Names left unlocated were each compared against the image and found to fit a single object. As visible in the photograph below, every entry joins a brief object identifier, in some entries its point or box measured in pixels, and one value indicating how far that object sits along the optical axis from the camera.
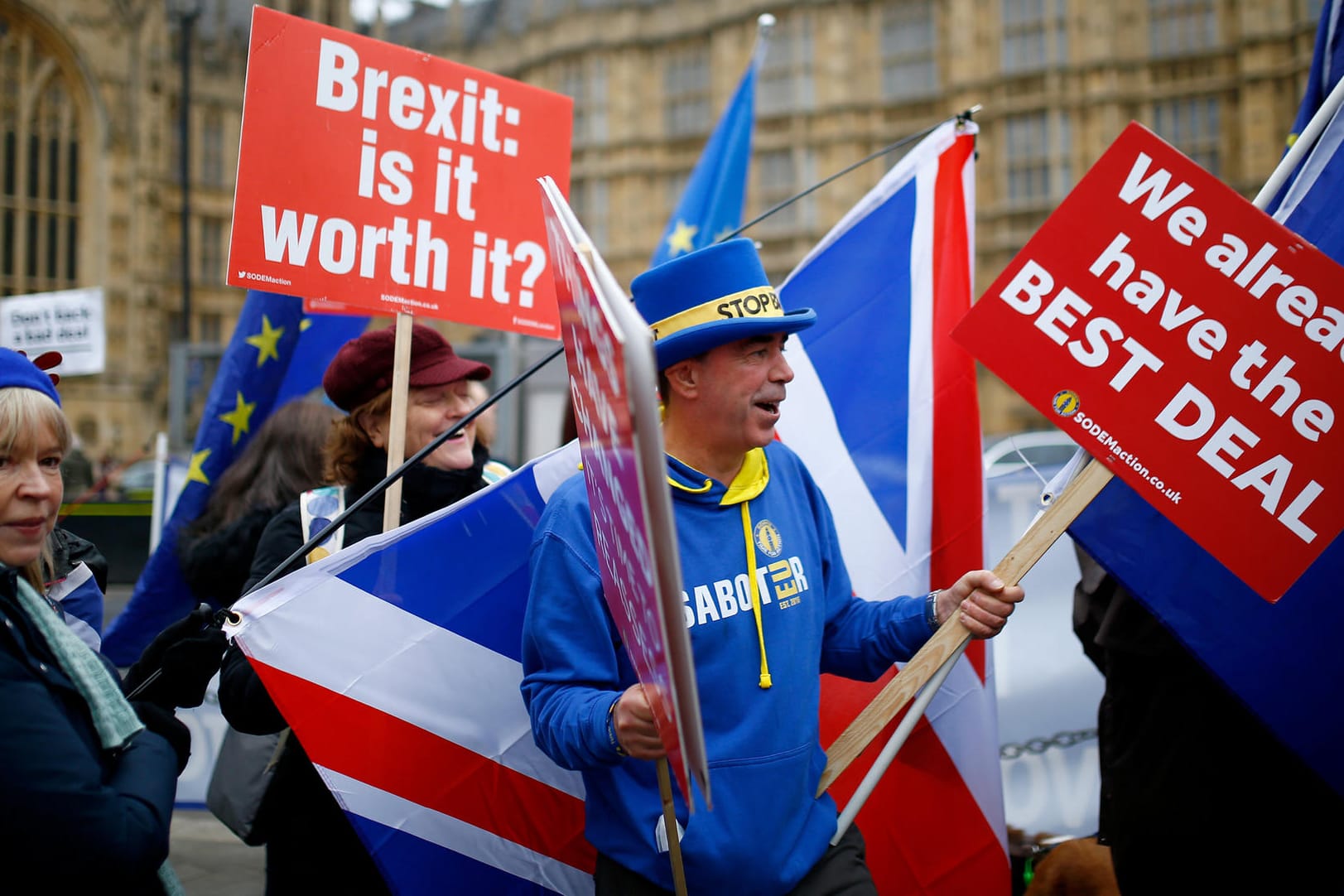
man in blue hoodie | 1.80
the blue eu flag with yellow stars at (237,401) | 3.81
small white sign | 7.76
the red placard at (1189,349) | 2.00
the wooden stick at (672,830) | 1.63
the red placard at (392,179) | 2.59
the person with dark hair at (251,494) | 2.94
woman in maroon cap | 2.41
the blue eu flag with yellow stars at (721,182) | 6.51
